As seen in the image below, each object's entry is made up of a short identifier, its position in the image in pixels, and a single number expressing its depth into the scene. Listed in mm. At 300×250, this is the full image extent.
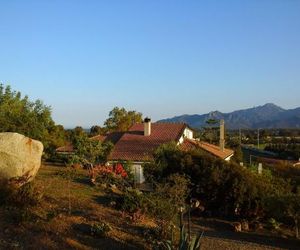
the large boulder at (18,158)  9661
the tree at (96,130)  40949
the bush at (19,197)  8893
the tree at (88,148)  17201
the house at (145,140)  24904
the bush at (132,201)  10444
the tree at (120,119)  38730
